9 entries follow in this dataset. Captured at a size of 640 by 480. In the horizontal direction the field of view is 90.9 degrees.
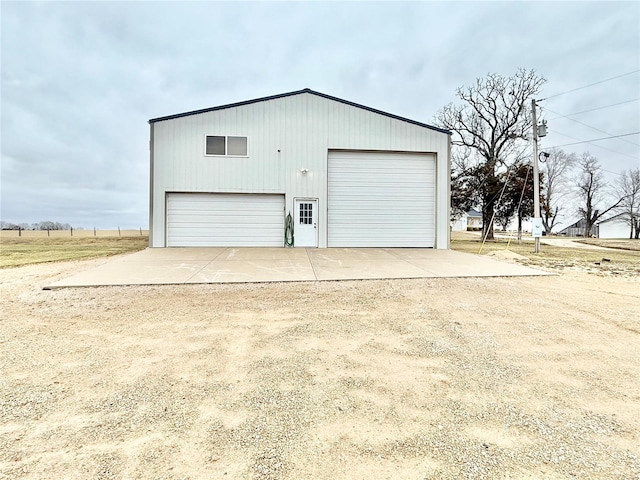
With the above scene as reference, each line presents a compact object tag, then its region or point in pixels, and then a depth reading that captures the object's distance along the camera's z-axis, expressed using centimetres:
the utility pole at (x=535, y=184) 1273
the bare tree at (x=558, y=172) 3881
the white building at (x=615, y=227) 3744
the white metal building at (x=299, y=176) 1198
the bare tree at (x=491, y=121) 2050
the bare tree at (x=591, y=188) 3881
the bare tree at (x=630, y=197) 3603
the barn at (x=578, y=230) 3953
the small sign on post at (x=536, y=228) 1255
